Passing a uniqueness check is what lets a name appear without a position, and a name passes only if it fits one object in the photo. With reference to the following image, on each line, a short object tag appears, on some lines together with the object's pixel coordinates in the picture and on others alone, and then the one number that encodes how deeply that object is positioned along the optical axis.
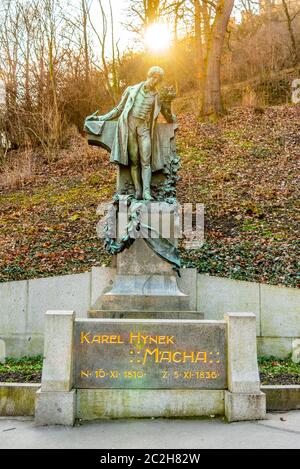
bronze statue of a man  8.87
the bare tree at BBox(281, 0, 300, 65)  29.48
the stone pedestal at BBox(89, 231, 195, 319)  7.55
